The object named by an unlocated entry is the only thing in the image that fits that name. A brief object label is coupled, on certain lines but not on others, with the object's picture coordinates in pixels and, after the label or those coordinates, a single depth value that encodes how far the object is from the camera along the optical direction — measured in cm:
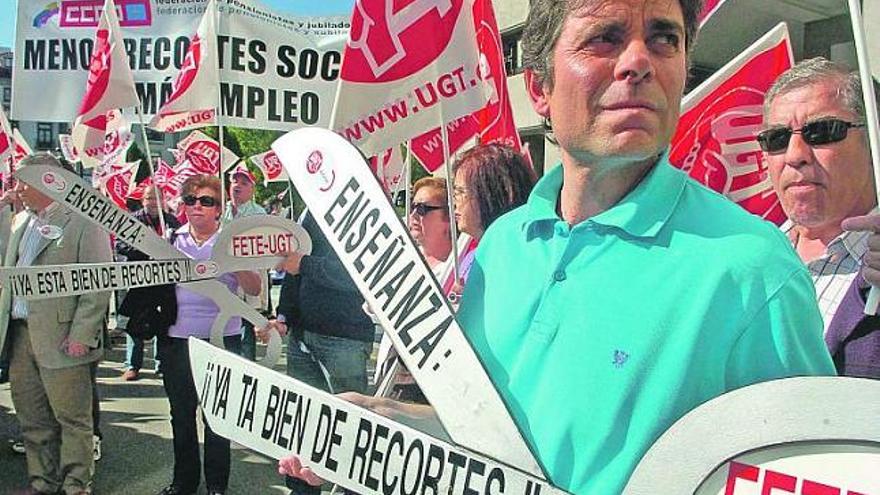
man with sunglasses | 142
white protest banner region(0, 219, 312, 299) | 277
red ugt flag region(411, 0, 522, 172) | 271
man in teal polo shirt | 119
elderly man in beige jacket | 384
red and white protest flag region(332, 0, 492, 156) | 226
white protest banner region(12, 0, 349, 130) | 396
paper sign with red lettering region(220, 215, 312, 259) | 274
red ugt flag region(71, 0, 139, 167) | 427
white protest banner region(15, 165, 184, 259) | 304
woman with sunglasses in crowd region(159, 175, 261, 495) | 391
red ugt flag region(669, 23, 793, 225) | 169
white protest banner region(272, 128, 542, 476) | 132
